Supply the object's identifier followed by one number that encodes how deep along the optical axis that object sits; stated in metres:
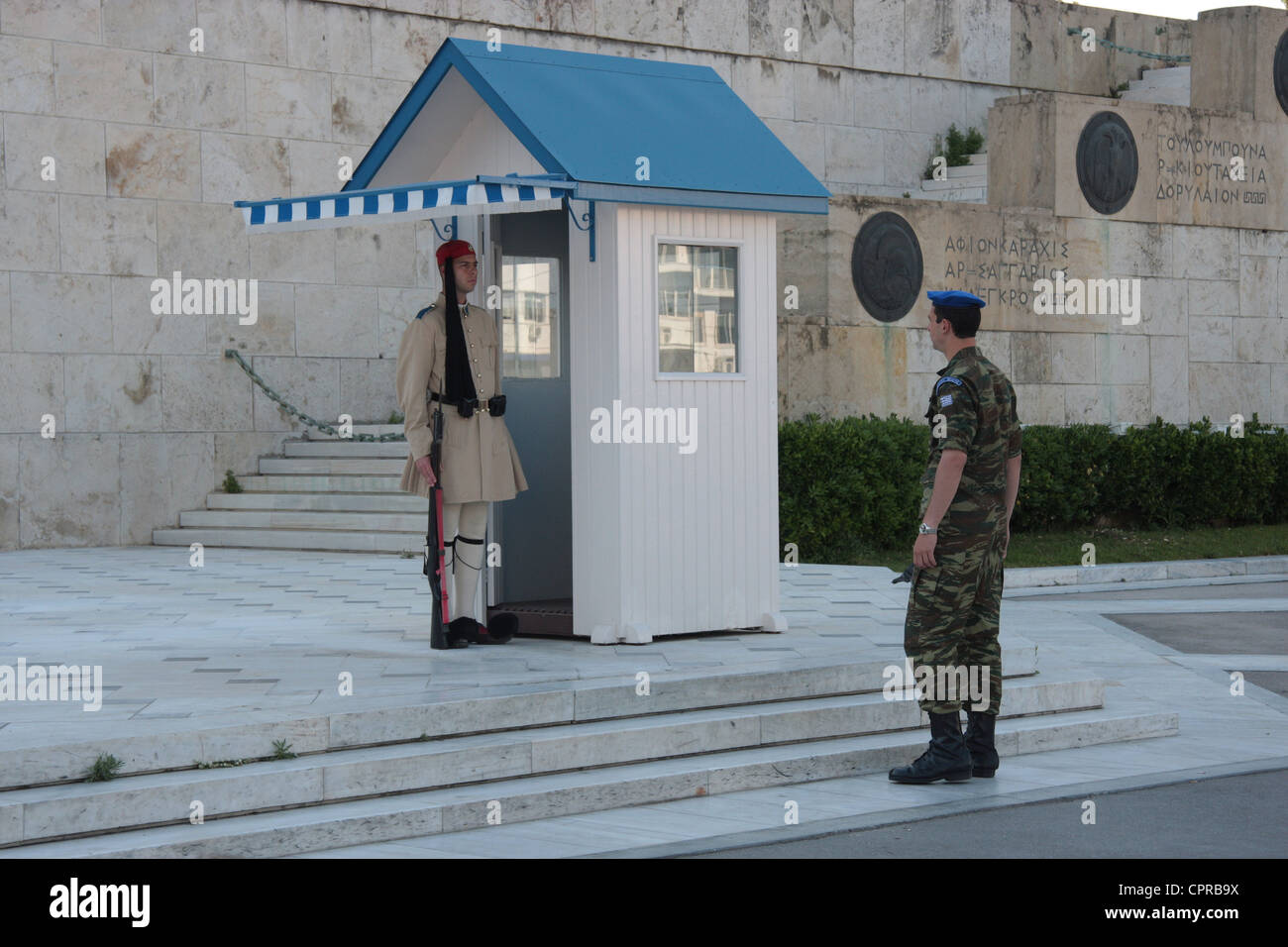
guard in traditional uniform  9.53
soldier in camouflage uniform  7.66
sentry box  9.69
